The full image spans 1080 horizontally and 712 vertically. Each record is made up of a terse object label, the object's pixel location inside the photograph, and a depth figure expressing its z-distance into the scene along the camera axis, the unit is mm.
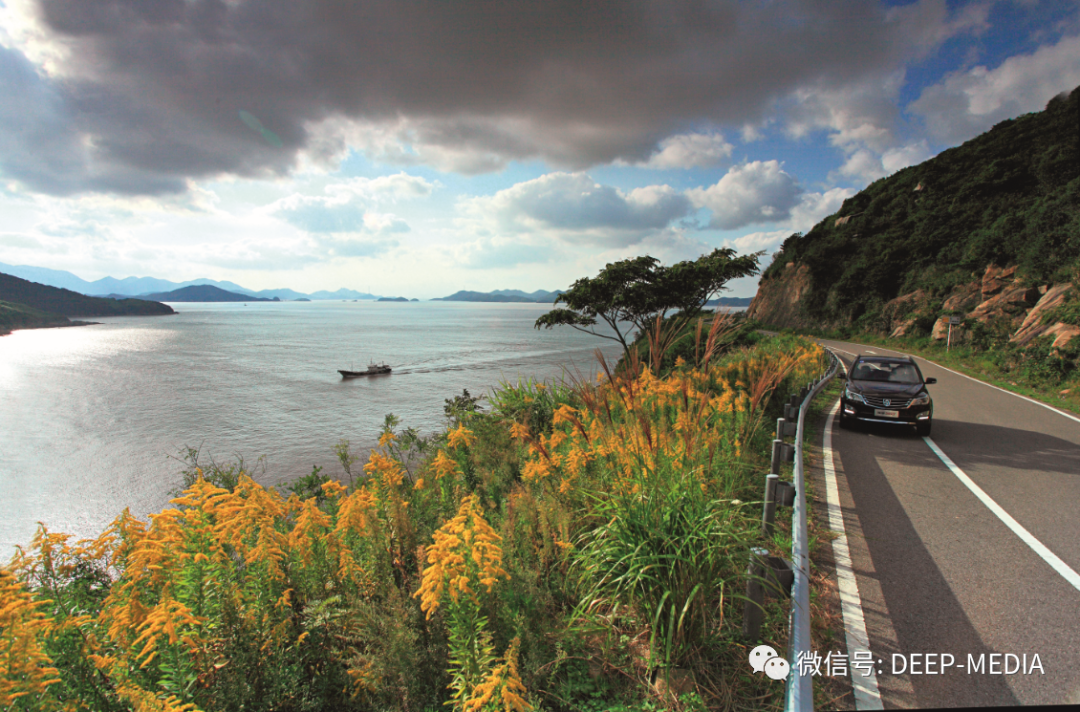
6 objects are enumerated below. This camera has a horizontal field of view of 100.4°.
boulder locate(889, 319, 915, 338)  33031
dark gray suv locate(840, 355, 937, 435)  9070
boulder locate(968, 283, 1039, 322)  23953
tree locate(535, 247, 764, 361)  21953
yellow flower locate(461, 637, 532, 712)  2109
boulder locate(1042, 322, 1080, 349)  16422
